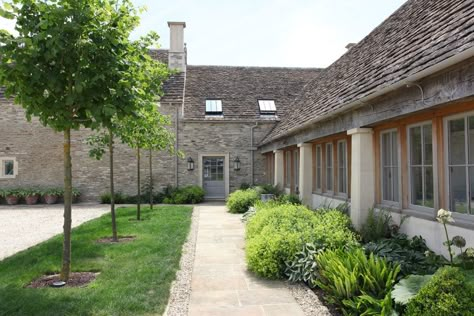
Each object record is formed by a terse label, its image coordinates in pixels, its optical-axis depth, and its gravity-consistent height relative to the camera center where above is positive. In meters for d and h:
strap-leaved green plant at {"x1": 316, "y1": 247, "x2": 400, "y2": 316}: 3.65 -1.31
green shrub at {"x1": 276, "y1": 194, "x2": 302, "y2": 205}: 10.72 -1.00
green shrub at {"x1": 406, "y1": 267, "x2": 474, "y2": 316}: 2.92 -1.11
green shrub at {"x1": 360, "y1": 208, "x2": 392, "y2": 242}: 5.67 -0.99
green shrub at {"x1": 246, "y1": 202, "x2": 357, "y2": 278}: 5.44 -1.15
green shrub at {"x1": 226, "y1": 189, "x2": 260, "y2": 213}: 13.41 -1.30
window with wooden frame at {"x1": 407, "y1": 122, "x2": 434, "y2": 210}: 5.07 -0.02
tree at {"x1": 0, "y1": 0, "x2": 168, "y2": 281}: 4.61 +1.40
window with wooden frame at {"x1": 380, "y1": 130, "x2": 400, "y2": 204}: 5.99 -0.04
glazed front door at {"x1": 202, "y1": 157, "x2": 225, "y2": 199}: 18.94 -0.70
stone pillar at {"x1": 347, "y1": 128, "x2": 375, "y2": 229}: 6.32 -0.18
